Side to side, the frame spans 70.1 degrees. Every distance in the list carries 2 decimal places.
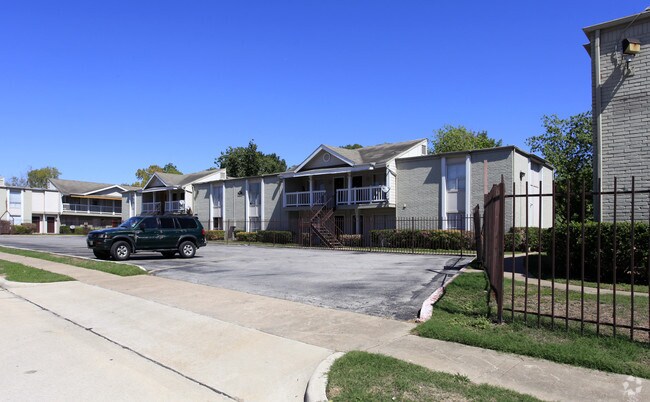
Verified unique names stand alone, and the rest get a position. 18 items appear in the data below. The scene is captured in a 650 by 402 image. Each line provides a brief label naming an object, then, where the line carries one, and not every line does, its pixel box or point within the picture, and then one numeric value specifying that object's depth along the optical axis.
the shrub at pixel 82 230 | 61.75
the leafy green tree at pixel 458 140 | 54.72
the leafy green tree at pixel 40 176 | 100.19
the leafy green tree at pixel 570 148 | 43.64
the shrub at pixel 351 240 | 31.11
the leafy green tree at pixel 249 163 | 62.88
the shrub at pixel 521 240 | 24.31
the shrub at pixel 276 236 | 35.56
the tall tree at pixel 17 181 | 101.62
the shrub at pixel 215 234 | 42.34
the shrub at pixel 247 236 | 38.88
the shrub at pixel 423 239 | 25.72
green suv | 18.23
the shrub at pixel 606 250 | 10.92
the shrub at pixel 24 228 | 61.13
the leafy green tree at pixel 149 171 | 90.62
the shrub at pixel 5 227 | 59.58
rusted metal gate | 6.99
